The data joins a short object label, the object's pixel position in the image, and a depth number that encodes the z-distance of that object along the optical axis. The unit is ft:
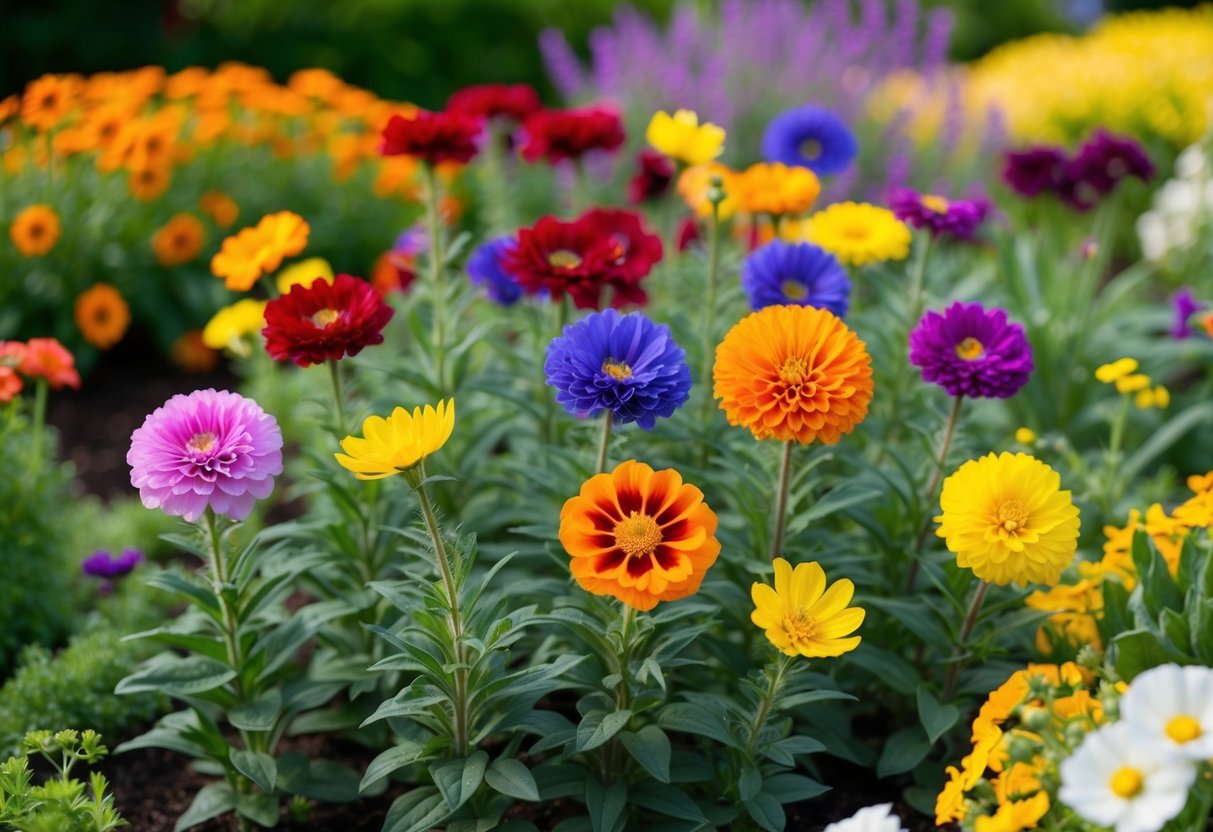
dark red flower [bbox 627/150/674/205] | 10.50
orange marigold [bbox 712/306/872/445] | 6.18
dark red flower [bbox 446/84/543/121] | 10.68
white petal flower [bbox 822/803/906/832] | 4.98
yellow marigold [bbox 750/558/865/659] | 5.96
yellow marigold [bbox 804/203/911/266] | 8.53
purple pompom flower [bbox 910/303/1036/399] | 6.74
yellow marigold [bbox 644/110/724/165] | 9.05
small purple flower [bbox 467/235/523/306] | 9.64
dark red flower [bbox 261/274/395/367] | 6.68
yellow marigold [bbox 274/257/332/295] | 9.33
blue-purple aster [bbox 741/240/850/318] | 7.91
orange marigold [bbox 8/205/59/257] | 12.93
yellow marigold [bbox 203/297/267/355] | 9.82
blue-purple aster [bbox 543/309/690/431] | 6.15
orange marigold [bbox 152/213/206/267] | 14.96
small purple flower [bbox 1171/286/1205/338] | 10.73
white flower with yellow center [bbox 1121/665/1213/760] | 4.63
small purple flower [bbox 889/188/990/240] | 8.49
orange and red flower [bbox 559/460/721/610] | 5.58
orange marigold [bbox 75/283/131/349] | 13.71
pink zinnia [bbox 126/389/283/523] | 6.24
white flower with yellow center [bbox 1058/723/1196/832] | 4.50
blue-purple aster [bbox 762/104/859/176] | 10.05
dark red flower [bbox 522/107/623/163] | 9.36
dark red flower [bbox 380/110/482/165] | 8.32
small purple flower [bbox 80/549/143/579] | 9.22
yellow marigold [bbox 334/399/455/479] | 5.60
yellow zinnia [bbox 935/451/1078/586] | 6.17
